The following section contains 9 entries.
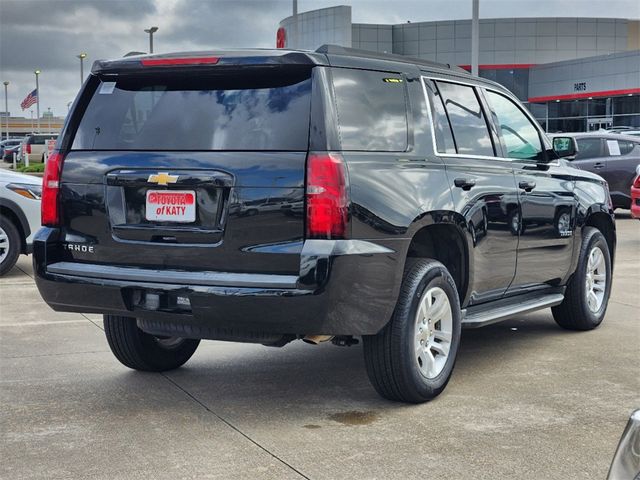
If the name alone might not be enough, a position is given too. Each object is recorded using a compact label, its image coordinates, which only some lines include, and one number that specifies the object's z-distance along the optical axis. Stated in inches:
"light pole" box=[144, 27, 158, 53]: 1705.2
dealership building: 2484.0
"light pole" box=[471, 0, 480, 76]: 1031.6
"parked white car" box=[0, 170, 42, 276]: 420.2
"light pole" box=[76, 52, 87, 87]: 2409.0
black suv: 186.9
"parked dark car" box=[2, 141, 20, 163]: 2423.7
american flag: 2610.7
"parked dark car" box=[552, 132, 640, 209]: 711.7
